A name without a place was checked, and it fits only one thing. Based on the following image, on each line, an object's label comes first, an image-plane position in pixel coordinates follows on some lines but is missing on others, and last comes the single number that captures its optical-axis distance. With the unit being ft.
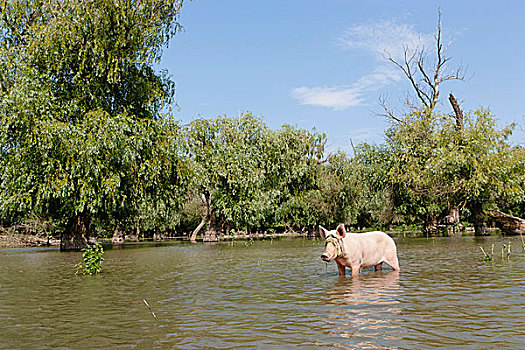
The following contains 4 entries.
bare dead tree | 148.25
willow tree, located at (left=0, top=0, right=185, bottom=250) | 86.02
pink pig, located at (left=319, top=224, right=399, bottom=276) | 39.81
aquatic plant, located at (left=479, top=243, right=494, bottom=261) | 51.45
